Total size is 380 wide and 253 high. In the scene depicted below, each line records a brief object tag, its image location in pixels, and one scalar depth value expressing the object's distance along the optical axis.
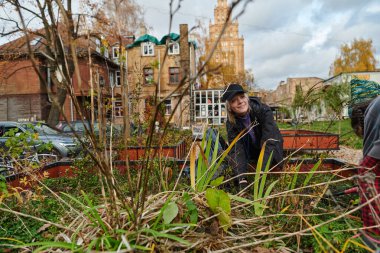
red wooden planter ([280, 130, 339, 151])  7.39
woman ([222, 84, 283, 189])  3.07
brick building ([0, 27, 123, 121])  26.47
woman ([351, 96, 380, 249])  1.69
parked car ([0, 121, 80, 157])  8.02
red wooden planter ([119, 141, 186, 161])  5.37
